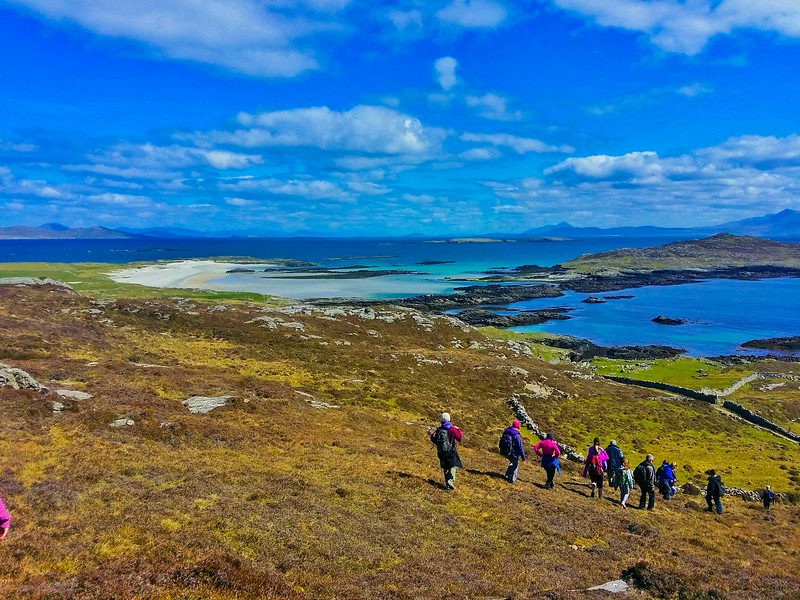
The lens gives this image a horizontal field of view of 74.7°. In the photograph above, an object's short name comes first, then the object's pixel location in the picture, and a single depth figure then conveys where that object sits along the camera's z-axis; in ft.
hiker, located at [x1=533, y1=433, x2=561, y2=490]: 66.03
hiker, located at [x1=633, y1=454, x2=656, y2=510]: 65.31
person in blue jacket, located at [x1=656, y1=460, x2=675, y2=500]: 73.92
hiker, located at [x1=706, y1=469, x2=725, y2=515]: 72.38
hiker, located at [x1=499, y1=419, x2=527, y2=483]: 64.49
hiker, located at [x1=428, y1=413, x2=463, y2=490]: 57.16
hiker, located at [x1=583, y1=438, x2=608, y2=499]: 67.00
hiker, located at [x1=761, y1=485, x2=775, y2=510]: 80.02
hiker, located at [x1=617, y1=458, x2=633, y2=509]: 66.87
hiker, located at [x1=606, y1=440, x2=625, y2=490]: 70.03
